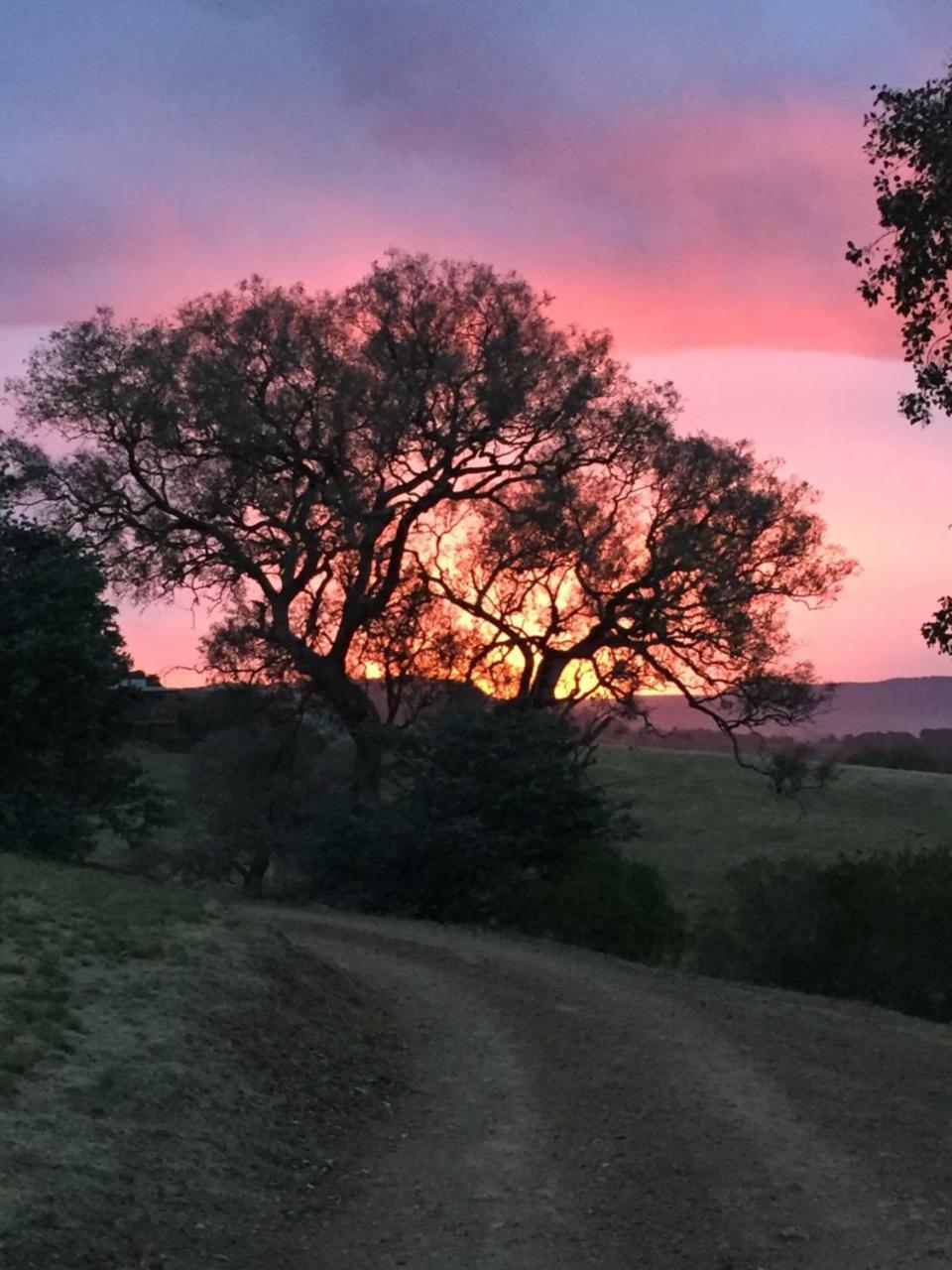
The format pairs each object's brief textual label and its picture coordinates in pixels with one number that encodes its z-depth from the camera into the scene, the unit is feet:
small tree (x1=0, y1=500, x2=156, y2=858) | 78.07
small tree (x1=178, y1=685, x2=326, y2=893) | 114.62
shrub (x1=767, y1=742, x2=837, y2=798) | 114.32
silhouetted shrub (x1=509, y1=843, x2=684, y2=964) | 70.28
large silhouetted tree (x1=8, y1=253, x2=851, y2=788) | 105.19
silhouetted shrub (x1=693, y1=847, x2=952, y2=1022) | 59.67
